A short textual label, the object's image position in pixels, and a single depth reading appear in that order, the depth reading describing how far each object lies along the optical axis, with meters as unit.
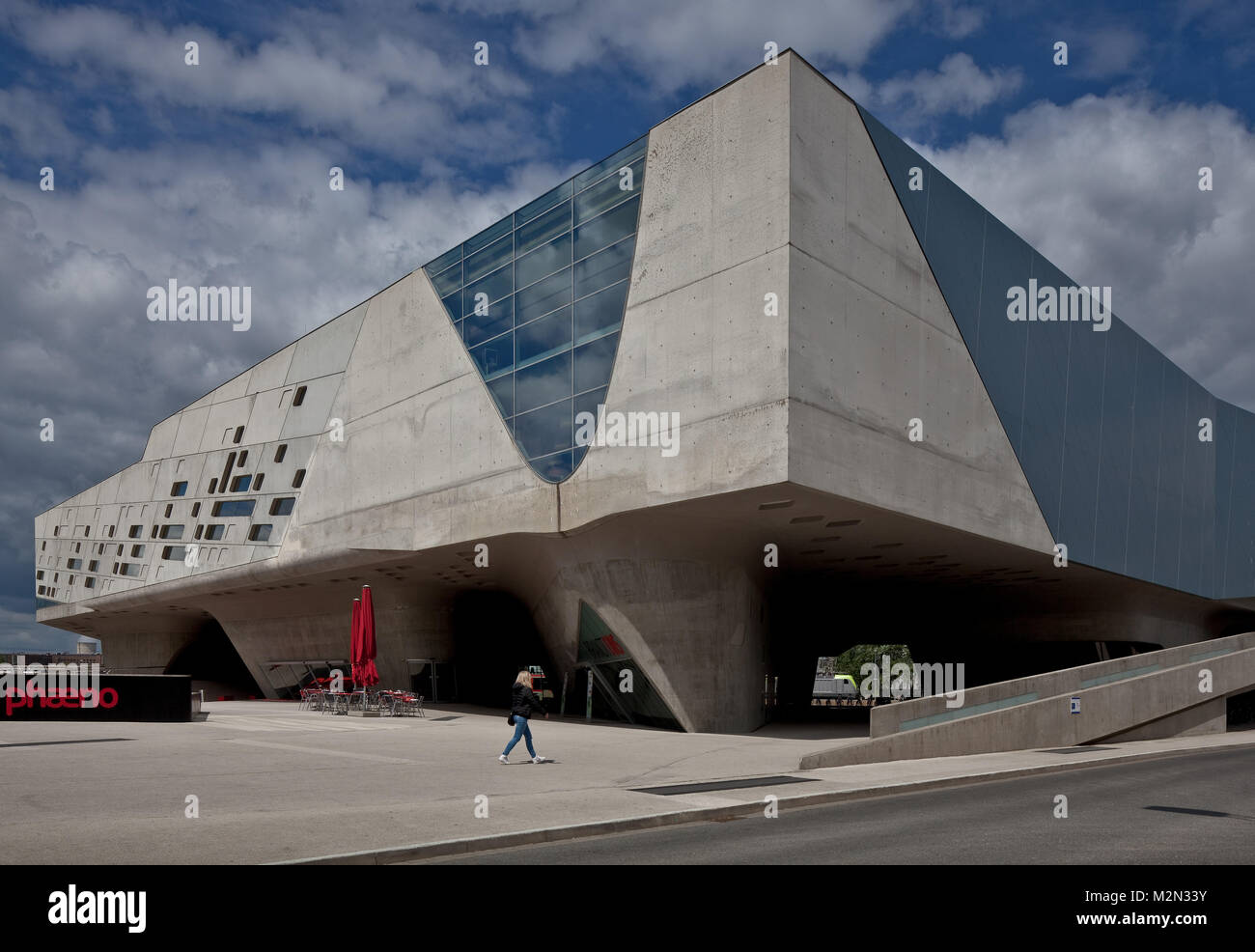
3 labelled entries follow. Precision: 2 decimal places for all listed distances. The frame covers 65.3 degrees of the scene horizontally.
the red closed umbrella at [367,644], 27.66
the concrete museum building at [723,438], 21.78
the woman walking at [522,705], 15.60
